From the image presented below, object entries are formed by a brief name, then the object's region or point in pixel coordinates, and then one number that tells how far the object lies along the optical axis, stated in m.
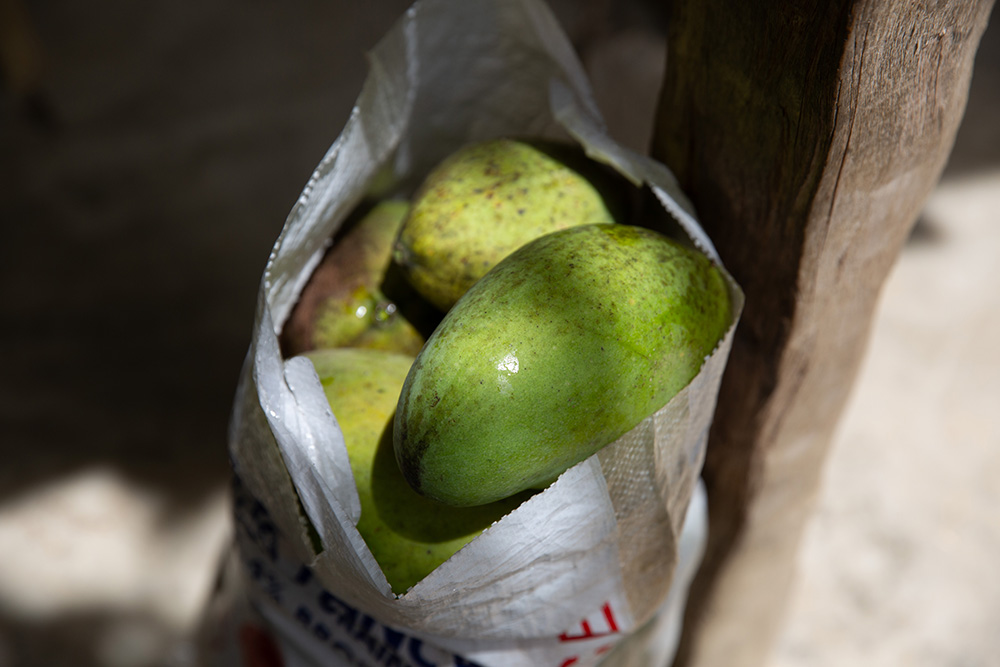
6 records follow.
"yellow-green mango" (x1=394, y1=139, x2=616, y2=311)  0.65
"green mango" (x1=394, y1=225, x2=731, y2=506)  0.58
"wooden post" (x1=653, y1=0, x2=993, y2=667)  0.58
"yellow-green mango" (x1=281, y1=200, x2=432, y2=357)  0.68
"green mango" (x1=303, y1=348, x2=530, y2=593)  0.62
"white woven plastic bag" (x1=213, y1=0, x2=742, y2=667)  0.60
